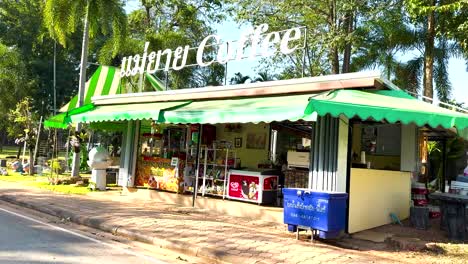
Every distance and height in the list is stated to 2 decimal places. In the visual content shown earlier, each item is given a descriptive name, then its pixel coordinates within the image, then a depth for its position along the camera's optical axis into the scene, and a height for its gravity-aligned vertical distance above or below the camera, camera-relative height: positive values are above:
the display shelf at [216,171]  12.99 -0.19
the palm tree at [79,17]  20.38 +6.38
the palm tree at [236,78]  27.50 +5.33
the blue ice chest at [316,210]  8.47 -0.78
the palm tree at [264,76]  27.88 +5.80
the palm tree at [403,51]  23.62 +6.45
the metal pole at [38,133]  23.93 +1.13
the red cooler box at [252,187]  11.94 -0.56
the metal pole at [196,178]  13.05 -0.44
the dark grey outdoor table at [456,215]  9.26 -0.78
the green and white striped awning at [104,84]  23.52 +3.82
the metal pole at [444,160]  17.07 +0.59
